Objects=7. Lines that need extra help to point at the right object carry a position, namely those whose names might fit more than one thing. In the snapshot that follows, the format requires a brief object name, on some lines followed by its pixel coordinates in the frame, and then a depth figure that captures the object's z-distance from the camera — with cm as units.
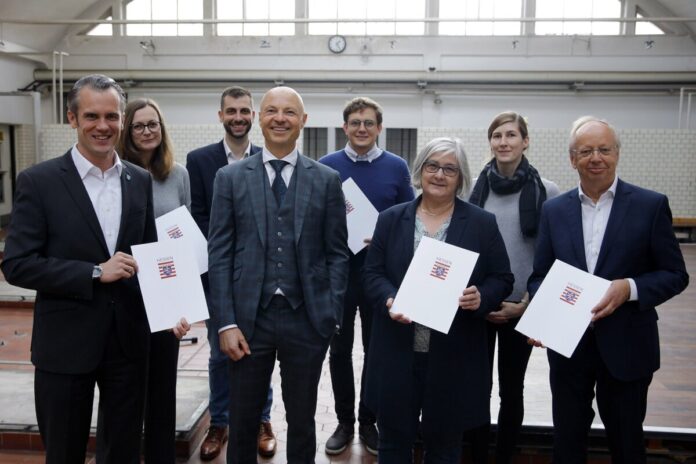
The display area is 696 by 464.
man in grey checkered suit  206
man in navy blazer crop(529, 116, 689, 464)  204
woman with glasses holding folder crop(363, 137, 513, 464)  213
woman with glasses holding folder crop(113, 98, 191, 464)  241
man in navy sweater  286
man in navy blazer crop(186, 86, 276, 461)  278
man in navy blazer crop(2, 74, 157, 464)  183
